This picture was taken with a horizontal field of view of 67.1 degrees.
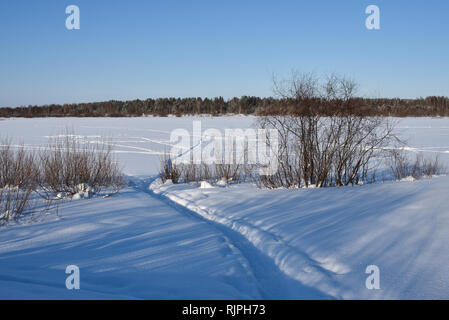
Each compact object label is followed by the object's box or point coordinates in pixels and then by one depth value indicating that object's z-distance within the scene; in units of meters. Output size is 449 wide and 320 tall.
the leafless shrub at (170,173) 11.04
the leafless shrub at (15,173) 7.85
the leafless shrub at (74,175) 8.30
